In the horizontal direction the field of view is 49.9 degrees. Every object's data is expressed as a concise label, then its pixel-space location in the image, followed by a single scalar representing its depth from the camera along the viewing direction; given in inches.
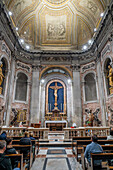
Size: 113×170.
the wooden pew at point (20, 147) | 130.6
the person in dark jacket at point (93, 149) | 115.1
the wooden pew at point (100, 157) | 95.1
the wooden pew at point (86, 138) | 212.7
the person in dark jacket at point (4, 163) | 71.7
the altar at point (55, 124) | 534.0
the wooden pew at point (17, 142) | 167.5
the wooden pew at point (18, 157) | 95.9
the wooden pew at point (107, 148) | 129.1
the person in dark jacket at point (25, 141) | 137.9
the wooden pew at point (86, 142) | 156.6
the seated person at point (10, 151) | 98.9
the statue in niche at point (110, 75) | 404.0
